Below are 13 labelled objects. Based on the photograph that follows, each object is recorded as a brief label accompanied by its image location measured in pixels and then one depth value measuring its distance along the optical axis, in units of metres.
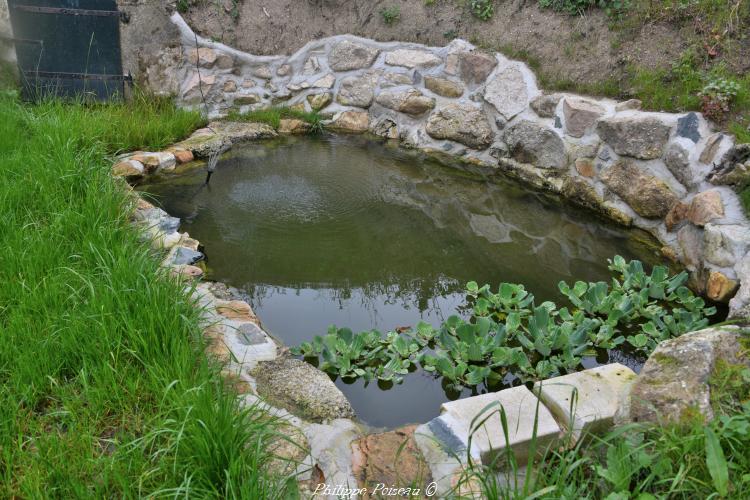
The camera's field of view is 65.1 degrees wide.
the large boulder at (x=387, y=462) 1.88
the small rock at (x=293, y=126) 6.00
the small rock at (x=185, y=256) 3.22
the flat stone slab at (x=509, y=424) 1.95
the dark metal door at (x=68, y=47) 5.39
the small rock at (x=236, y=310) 2.75
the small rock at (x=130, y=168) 4.46
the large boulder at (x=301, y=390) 2.21
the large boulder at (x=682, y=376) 1.86
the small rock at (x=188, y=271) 2.86
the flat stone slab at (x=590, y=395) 2.11
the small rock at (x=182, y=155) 4.96
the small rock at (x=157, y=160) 4.70
